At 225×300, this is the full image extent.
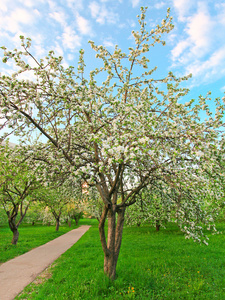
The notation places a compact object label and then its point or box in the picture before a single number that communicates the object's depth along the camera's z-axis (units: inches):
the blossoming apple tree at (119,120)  197.3
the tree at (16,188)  264.4
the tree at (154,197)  291.9
